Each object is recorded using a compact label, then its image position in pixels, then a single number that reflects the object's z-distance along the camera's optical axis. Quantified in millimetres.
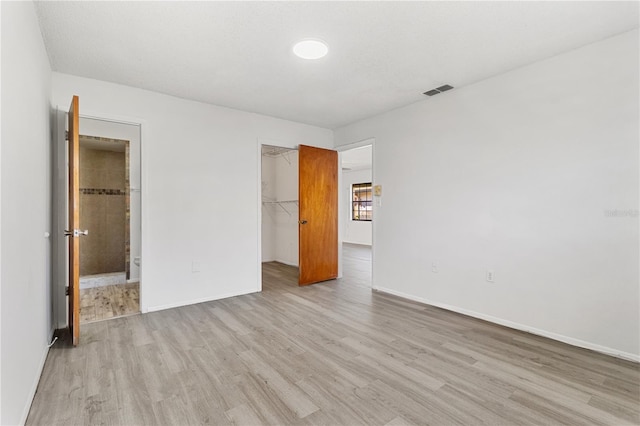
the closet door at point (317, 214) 4652
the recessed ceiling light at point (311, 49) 2457
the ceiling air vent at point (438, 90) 3393
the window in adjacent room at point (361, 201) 10352
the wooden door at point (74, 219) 2525
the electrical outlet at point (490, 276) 3180
